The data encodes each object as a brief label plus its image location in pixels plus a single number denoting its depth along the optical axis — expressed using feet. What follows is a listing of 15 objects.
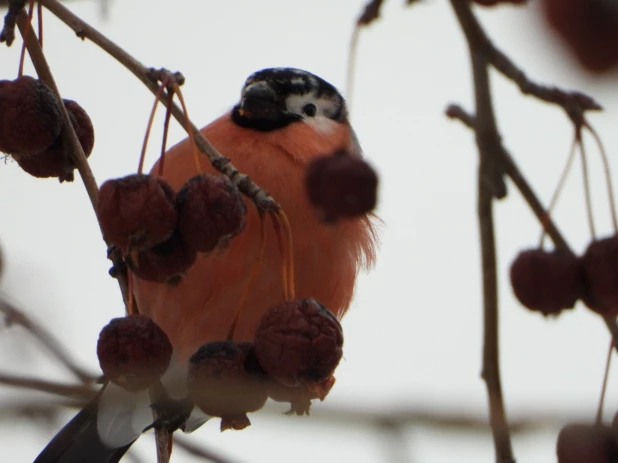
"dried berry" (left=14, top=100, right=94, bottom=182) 7.23
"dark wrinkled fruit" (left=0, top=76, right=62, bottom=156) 7.19
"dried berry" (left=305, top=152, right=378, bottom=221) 7.00
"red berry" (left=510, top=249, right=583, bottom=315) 7.05
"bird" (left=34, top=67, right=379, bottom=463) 7.91
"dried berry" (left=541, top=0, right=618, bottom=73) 6.88
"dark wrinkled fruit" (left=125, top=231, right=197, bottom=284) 7.12
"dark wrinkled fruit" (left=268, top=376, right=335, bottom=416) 7.13
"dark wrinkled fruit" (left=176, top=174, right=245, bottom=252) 7.10
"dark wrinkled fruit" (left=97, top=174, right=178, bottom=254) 7.09
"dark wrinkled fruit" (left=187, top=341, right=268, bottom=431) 7.10
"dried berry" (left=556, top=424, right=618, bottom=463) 7.01
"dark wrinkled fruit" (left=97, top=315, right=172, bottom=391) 7.13
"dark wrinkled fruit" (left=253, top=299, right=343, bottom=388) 7.10
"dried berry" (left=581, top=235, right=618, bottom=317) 7.02
